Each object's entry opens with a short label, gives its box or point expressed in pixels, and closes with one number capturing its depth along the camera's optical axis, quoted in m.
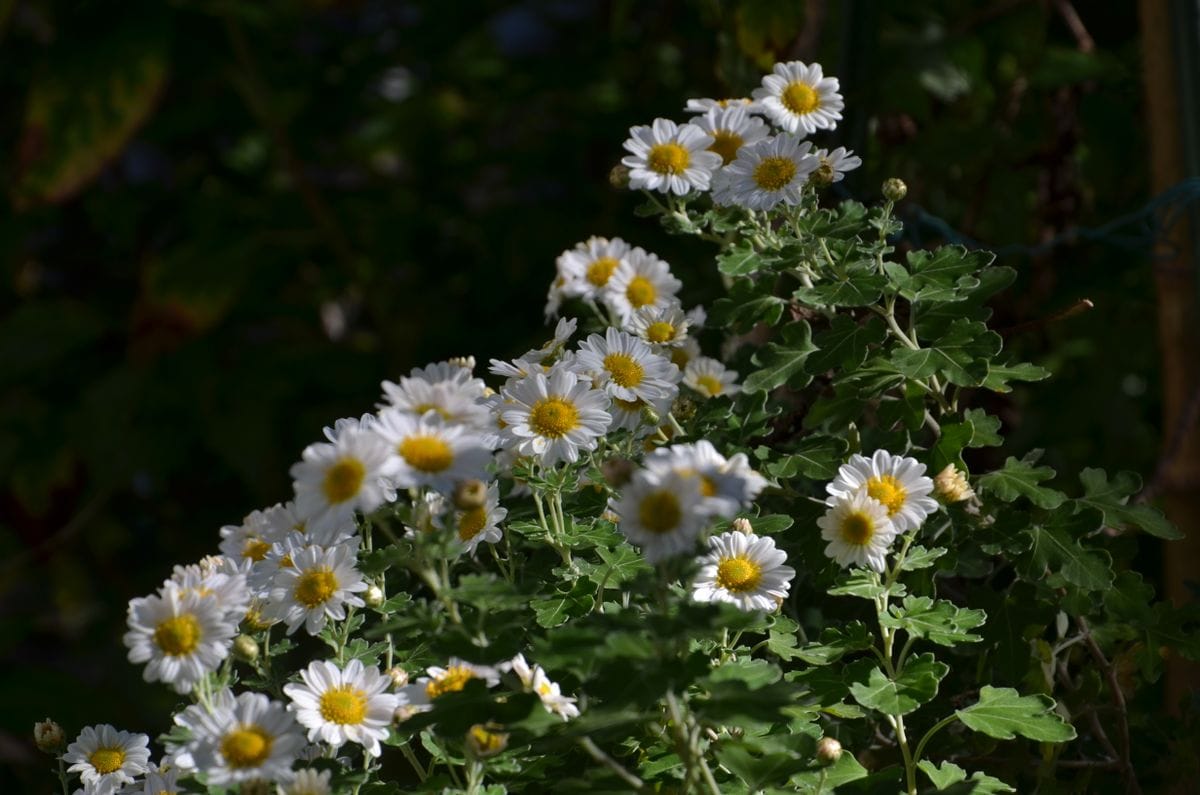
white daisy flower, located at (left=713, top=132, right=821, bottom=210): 1.85
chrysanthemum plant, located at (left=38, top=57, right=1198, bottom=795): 1.73
